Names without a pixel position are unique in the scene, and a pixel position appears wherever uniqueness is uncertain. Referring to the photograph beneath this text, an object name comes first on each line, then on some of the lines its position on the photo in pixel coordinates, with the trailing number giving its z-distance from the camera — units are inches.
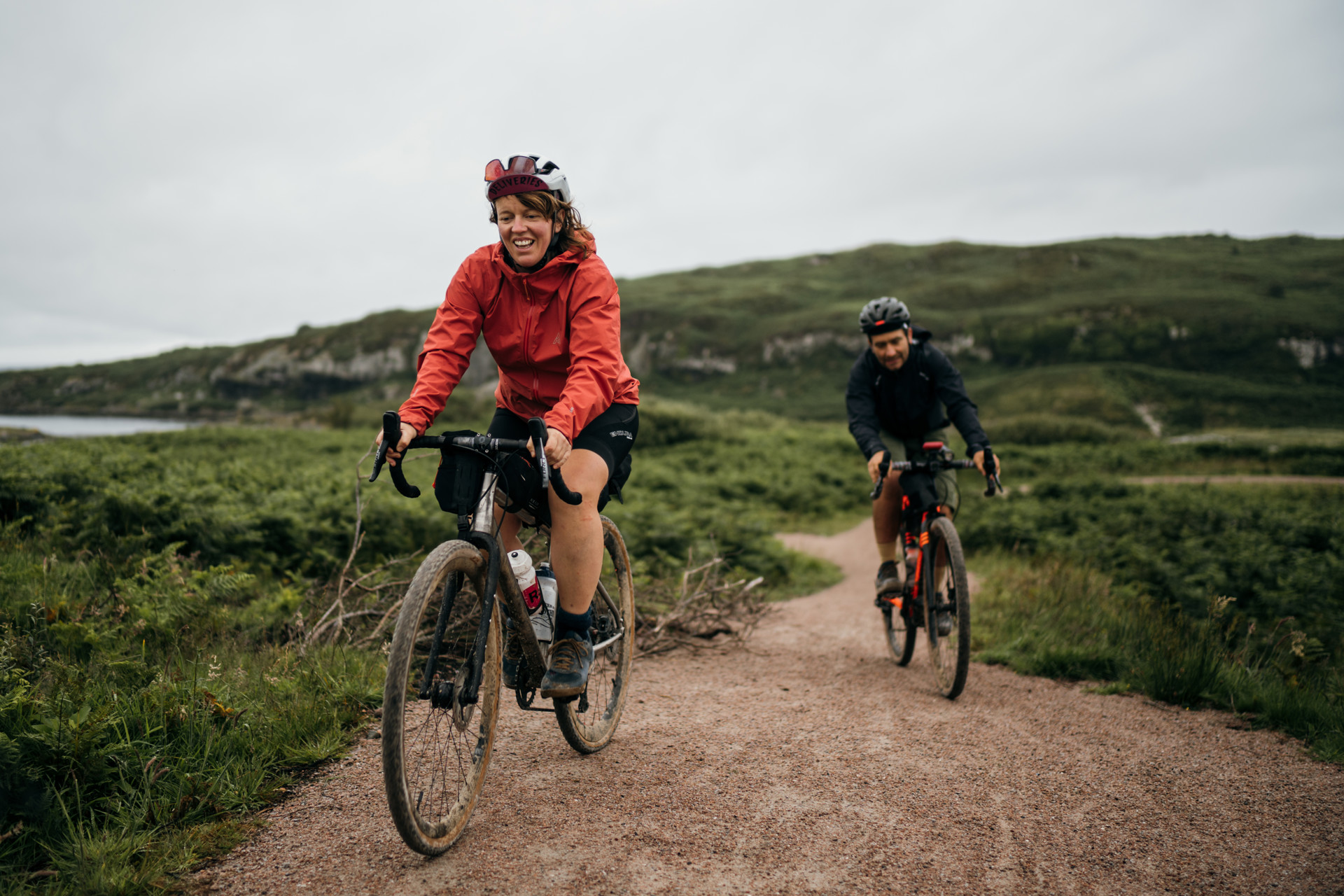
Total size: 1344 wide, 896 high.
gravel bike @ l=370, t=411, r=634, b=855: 88.1
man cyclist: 200.1
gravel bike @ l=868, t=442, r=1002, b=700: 177.5
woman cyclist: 114.3
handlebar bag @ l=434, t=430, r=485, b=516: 101.5
